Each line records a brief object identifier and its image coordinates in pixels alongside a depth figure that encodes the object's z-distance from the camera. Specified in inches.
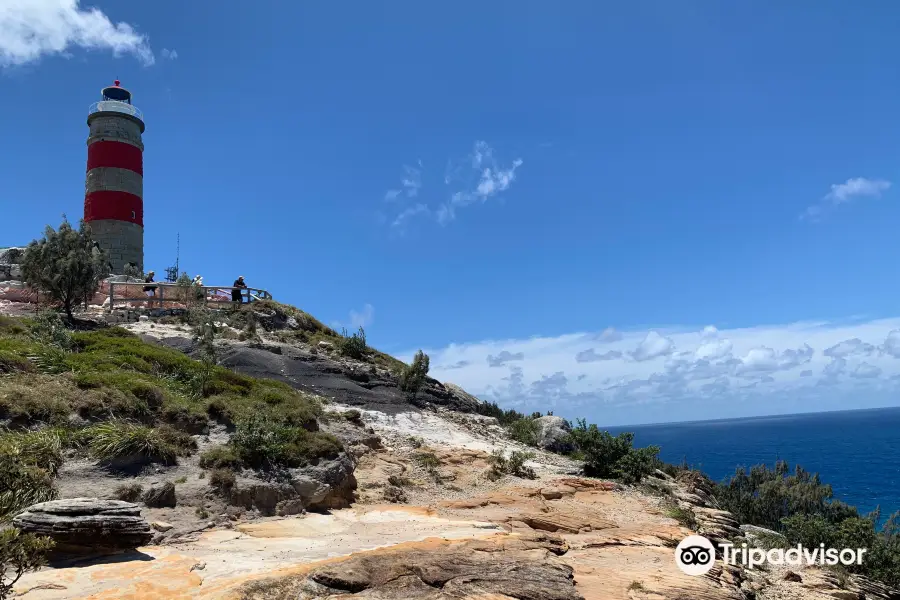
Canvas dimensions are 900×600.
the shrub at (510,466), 667.8
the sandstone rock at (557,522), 441.4
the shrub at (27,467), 339.0
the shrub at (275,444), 498.6
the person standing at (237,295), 1397.6
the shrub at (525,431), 945.3
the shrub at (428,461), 665.0
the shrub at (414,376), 1108.5
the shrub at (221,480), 445.7
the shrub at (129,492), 398.3
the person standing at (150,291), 1304.6
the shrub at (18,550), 211.6
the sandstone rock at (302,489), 454.9
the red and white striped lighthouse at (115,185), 1721.2
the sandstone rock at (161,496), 409.7
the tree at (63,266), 1050.7
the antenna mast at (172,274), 1884.8
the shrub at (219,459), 472.4
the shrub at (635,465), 673.6
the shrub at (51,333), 695.1
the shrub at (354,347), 1261.6
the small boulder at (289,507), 458.3
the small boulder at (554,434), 933.8
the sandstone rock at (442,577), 259.4
